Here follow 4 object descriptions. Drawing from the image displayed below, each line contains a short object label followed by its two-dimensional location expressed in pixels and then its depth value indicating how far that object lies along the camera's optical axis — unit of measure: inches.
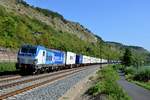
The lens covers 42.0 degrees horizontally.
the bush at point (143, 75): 1302.2
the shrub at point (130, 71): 1596.6
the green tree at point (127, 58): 2391.1
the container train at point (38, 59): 759.7
